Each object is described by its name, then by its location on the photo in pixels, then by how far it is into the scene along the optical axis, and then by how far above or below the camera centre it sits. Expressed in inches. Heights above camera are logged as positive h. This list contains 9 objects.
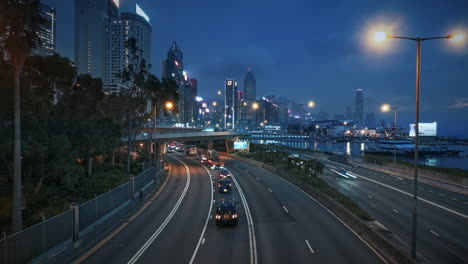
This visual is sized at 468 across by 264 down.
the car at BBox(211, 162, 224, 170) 1969.9 -277.4
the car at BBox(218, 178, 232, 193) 1203.9 -262.2
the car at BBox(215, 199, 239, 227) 744.3 -246.6
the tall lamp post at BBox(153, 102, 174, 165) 1610.5 +154.8
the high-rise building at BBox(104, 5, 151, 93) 6443.9 +2841.0
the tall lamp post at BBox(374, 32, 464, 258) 488.1 +90.0
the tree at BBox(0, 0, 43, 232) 509.4 +185.1
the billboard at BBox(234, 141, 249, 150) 3036.4 -171.2
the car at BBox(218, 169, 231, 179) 1410.9 -246.1
